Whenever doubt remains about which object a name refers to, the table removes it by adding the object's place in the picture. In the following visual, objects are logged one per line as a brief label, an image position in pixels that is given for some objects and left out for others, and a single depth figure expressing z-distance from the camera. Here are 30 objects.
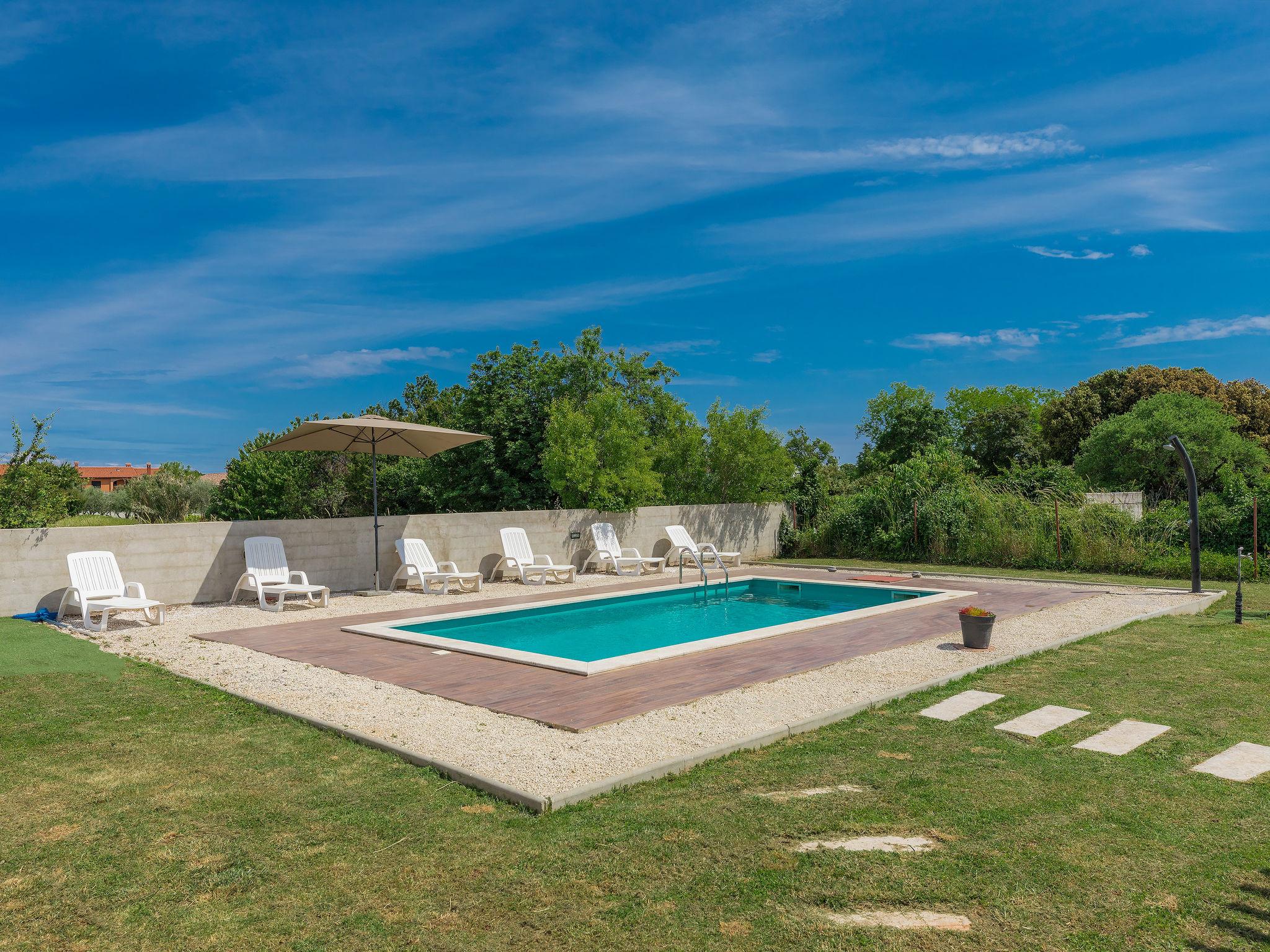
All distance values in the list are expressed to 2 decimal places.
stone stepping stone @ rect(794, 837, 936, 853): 3.02
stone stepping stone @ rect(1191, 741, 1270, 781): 3.87
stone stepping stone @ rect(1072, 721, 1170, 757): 4.27
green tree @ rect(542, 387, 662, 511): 16.92
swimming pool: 7.43
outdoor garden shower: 10.08
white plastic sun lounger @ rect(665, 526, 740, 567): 15.59
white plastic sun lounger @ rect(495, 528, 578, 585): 13.33
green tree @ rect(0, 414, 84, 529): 9.81
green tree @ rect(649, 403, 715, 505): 19.72
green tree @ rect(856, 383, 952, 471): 38.77
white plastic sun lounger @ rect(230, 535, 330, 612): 10.12
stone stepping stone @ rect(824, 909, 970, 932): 2.48
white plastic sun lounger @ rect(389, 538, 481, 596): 11.80
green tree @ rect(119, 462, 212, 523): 32.88
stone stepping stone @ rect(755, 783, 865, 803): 3.58
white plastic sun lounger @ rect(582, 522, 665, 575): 15.03
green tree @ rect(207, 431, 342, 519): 30.23
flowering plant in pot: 6.99
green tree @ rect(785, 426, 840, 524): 19.77
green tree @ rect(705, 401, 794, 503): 19.11
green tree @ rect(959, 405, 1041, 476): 38.19
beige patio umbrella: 11.23
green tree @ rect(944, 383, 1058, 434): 52.97
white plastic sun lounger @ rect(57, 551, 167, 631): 8.67
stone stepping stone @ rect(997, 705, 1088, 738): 4.64
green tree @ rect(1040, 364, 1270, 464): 33.62
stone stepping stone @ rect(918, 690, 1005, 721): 5.02
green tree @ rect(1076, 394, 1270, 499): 24.00
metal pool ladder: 12.55
